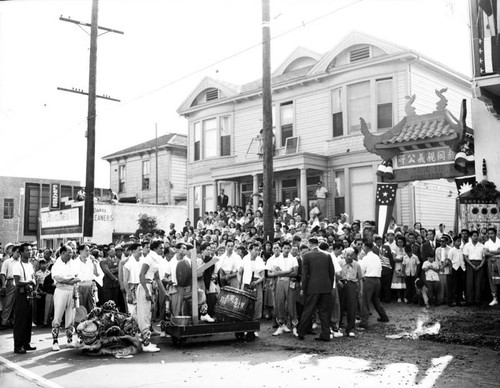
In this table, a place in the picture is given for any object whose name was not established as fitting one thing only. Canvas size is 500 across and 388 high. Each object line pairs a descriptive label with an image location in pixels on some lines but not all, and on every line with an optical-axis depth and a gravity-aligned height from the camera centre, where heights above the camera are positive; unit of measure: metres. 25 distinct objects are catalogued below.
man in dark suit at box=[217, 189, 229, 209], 27.08 +1.98
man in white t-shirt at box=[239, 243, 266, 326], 13.59 -0.73
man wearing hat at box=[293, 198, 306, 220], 21.75 +1.22
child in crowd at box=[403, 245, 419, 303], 15.00 -0.87
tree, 29.25 +1.02
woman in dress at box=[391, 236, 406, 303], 15.05 -0.85
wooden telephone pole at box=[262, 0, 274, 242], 15.47 +2.88
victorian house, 22.38 +5.47
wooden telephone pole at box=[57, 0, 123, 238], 17.72 +3.87
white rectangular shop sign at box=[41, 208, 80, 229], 27.66 +1.24
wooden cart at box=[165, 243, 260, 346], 10.47 -1.64
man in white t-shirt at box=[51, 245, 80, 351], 10.83 -0.96
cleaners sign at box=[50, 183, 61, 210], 36.00 +3.01
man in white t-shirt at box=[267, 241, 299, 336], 12.25 -1.01
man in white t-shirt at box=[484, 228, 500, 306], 13.90 -0.50
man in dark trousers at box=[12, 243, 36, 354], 10.15 -1.30
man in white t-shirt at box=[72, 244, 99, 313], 11.74 -0.70
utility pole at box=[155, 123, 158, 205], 38.91 +7.51
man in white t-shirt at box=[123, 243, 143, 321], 10.87 -0.64
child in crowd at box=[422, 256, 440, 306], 14.41 -0.95
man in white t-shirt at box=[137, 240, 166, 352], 10.38 -1.00
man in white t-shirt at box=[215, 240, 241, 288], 14.04 -0.65
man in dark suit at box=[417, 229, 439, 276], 15.11 -0.29
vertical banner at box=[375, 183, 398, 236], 16.11 +1.07
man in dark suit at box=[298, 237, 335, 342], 11.12 -0.92
